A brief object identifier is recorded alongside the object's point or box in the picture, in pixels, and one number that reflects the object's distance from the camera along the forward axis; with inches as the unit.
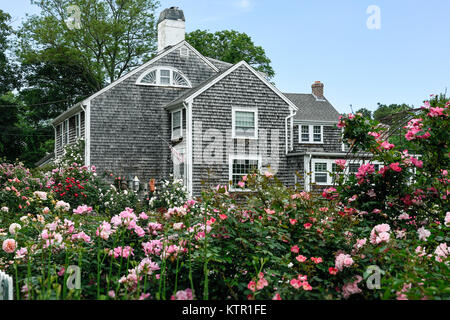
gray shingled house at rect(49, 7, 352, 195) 780.6
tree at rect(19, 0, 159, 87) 1334.9
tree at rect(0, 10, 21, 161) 1328.7
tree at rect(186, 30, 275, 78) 1437.0
